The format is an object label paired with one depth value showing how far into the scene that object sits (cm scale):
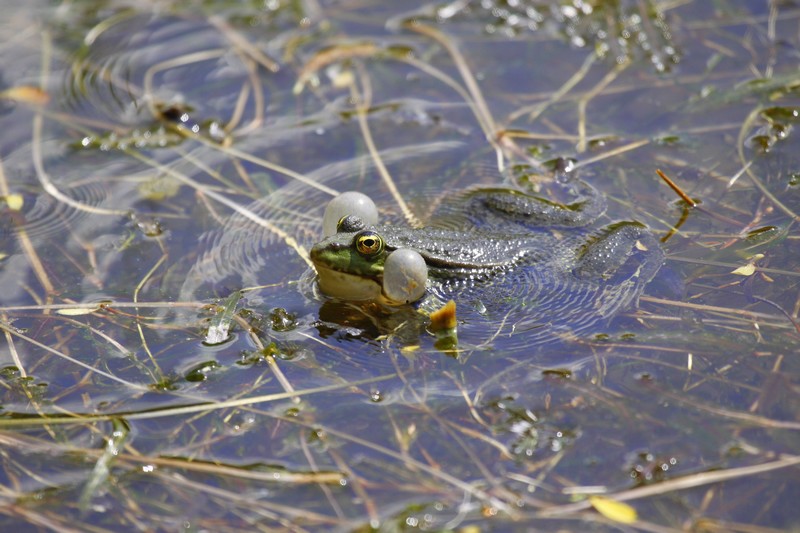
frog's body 809
